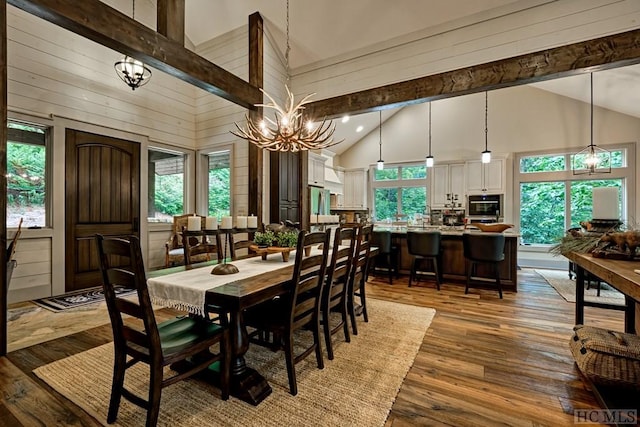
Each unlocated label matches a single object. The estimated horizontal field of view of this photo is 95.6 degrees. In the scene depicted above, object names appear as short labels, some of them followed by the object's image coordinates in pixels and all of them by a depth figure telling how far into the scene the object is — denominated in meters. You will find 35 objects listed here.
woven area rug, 1.65
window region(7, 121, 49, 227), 3.72
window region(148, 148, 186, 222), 5.27
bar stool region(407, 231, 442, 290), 4.47
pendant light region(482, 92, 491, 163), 6.97
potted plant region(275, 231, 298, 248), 2.45
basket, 1.70
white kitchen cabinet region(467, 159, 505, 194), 6.76
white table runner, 1.67
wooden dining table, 1.60
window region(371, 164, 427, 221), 7.98
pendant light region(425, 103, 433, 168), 5.99
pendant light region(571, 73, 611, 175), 5.91
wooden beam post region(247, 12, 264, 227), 4.75
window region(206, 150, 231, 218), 5.55
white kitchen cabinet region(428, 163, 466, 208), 7.20
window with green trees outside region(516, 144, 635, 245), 6.10
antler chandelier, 2.97
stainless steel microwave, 6.77
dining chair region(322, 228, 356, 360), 2.22
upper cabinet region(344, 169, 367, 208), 8.64
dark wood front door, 4.12
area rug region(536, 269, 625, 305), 3.99
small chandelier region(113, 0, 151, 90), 3.78
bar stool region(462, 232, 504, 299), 4.09
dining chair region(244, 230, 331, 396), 1.85
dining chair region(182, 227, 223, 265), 2.16
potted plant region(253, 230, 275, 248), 2.47
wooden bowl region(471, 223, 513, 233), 4.51
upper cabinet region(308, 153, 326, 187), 6.89
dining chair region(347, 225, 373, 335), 2.66
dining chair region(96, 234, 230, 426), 1.38
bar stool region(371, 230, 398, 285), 4.82
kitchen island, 4.50
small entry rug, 3.57
